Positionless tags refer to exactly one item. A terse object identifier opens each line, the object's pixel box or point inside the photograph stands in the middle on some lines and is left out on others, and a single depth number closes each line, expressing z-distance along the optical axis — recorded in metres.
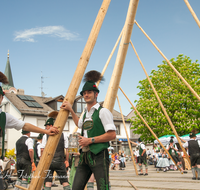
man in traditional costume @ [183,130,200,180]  10.39
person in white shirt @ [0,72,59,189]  3.13
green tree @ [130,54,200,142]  27.41
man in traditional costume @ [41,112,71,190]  5.87
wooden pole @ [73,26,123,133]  8.57
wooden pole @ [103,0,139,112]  6.14
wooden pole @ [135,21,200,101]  9.02
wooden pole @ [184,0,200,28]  5.82
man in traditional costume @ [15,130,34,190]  7.56
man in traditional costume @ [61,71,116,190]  3.43
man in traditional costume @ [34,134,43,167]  10.43
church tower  78.44
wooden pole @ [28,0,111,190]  3.28
